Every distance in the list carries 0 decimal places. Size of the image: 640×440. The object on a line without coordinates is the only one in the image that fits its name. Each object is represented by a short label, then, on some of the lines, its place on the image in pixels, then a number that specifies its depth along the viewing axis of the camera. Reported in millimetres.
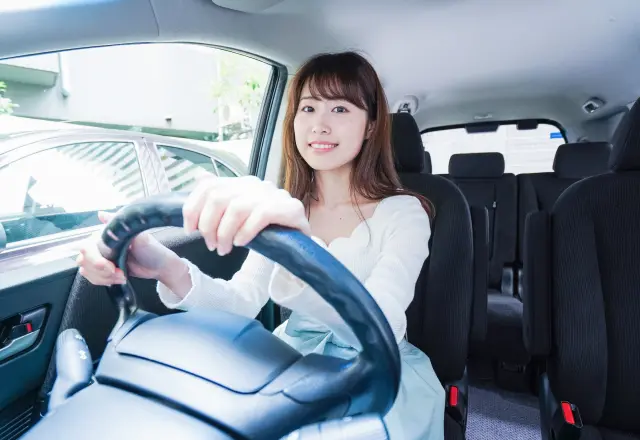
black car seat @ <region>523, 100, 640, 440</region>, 1113
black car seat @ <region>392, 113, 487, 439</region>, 1230
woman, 668
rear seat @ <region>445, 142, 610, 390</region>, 2746
